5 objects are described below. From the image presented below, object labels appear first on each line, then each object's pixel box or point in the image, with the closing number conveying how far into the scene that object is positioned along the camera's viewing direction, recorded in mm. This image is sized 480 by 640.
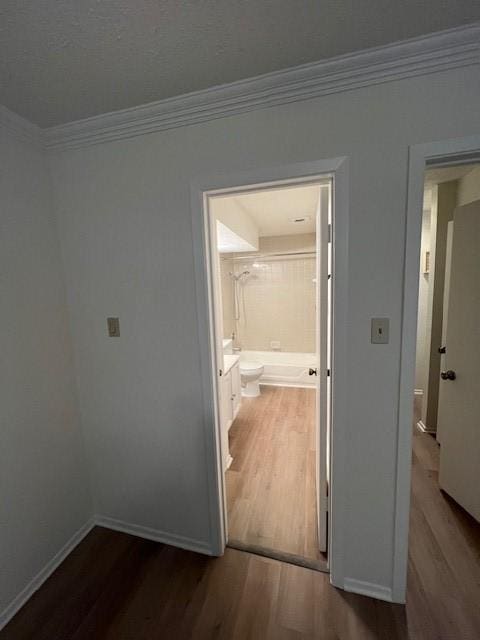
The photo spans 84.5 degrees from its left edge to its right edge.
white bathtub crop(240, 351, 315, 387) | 3863
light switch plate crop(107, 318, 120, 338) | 1479
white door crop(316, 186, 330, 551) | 1285
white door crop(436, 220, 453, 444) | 1868
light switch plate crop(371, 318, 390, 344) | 1108
